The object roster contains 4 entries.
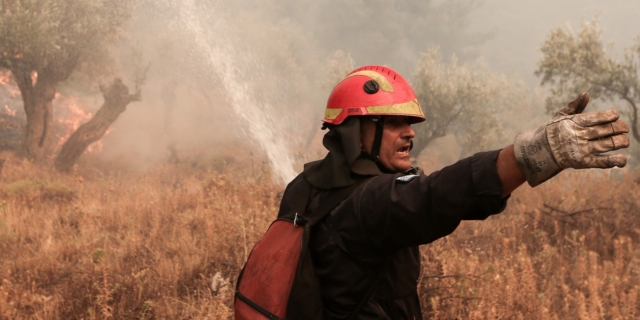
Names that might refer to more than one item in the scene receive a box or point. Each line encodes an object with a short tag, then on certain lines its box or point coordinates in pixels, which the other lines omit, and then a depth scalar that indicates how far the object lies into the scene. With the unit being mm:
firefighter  1415
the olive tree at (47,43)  13102
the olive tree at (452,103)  22156
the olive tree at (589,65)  11984
